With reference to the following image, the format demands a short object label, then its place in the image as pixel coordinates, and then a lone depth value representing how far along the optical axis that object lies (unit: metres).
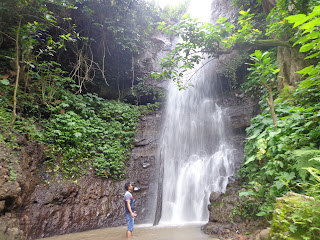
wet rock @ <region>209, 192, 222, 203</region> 5.59
